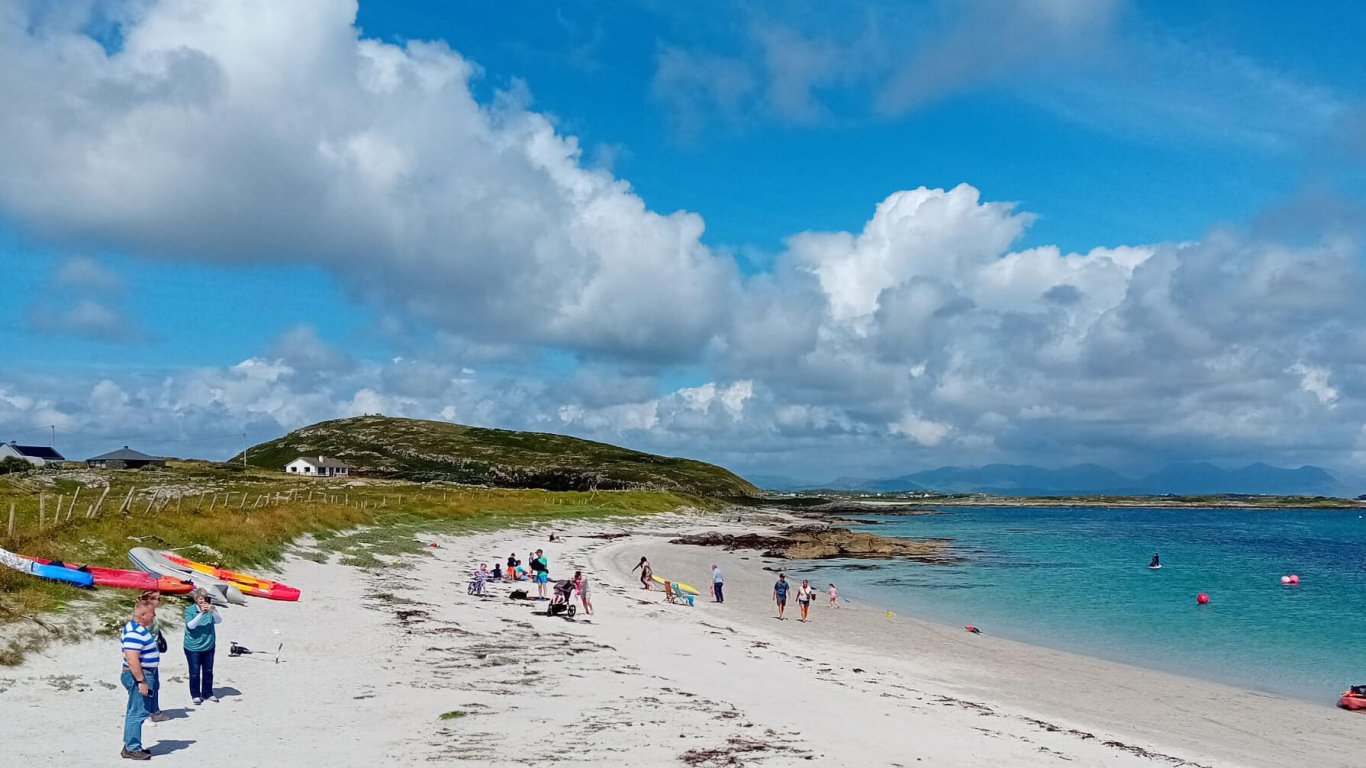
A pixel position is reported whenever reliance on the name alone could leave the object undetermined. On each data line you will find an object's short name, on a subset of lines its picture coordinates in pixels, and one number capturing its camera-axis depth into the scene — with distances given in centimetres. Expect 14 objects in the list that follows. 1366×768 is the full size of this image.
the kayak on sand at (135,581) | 2128
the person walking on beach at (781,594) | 3825
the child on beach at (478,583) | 3328
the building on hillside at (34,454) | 13236
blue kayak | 1934
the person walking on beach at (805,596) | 3647
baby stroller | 2939
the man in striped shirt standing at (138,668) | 1239
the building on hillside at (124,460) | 13838
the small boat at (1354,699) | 2419
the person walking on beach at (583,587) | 3062
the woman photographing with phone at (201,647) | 1530
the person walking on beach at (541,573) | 3447
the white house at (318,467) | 15459
